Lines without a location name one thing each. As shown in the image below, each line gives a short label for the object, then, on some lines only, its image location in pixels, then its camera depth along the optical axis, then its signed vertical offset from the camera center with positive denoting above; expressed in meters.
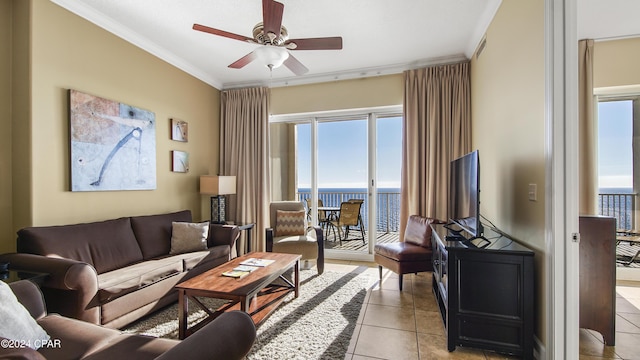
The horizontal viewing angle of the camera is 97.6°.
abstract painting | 2.70 +0.38
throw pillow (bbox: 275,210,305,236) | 4.07 -0.64
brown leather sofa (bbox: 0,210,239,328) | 1.98 -0.77
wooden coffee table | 2.04 -0.82
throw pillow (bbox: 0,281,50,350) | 1.25 -0.66
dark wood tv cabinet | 1.89 -0.83
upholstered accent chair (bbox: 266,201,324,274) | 3.59 -0.78
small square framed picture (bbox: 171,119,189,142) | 3.83 +0.70
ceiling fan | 2.19 +1.17
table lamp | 4.02 -0.16
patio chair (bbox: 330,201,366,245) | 4.55 -0.57
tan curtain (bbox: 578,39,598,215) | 2.92 +0.57
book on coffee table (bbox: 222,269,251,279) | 2.32 -0.80
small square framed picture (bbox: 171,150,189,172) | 3.84 +0.26
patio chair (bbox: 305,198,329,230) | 4.75 -0.64
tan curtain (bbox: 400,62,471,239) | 3.73 +0.63
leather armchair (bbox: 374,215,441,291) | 3.03 -0.80
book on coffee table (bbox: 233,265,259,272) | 2.50 -0.80
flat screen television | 2.18 -0.14
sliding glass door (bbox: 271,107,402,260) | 4.34 +0.17
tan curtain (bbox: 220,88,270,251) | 4.56 +0.41
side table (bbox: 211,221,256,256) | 4.05 -0.80
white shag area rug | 2.02 -1.23
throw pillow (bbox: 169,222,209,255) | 3.24 -0.68
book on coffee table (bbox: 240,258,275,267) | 2.65 -0.80
